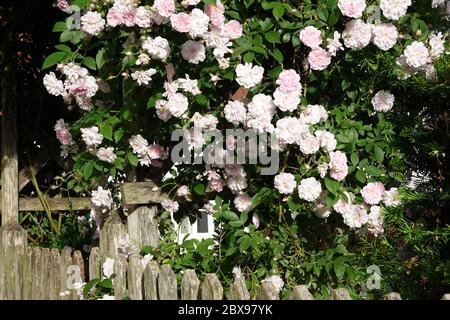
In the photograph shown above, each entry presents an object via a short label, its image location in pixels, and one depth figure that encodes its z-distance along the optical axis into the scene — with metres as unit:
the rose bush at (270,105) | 3.57
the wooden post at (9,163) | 5.47
